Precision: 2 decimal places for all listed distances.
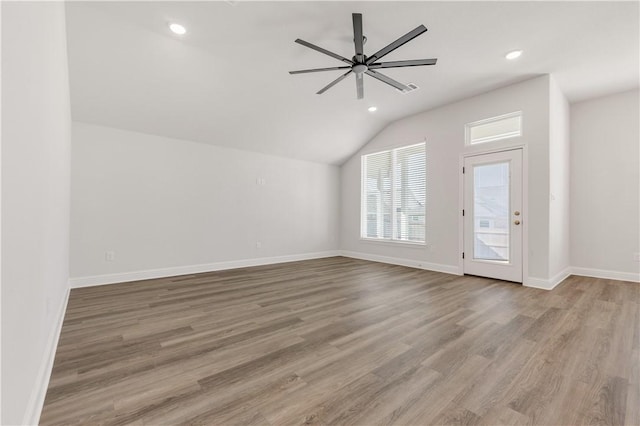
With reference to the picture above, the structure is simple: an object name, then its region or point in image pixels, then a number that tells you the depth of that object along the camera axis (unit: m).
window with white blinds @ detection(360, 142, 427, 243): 5.75
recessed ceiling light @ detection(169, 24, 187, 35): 2.94
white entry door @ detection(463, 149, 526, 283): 4.34
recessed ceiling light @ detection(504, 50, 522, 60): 3.49
